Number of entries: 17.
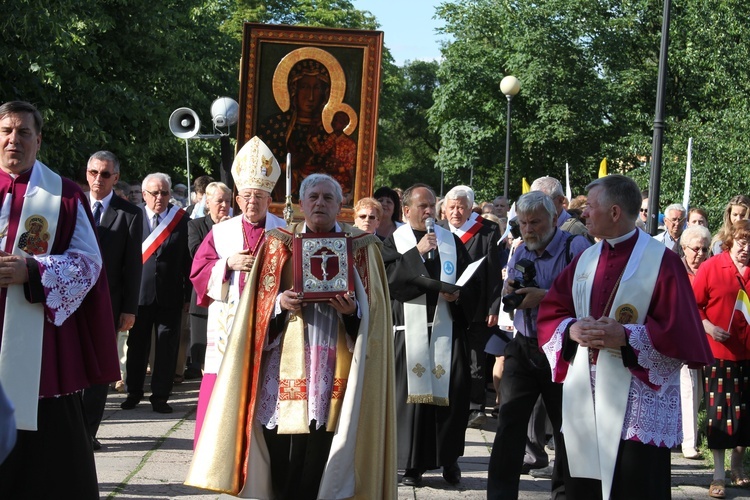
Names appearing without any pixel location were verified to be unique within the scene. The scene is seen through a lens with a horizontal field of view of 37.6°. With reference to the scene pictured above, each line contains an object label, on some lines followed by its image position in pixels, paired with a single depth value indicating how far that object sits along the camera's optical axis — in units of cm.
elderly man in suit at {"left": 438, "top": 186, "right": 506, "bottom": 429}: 932
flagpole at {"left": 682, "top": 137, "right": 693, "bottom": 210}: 1163
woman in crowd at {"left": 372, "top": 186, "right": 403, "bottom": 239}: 990
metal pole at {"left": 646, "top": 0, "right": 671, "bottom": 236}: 1309
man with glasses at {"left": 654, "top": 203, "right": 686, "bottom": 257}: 1049
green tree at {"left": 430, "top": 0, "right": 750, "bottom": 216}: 3750
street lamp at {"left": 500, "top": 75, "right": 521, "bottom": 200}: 2405
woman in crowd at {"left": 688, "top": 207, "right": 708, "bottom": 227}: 1082
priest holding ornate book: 579
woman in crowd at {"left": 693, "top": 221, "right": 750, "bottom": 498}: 791
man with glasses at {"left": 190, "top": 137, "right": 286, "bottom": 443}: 714
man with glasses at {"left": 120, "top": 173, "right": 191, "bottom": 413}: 1038
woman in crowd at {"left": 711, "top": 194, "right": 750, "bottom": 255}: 849
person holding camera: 667
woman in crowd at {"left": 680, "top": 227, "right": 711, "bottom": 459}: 877
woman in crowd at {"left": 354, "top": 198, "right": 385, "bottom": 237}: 865
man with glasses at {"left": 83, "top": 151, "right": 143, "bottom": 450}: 834
